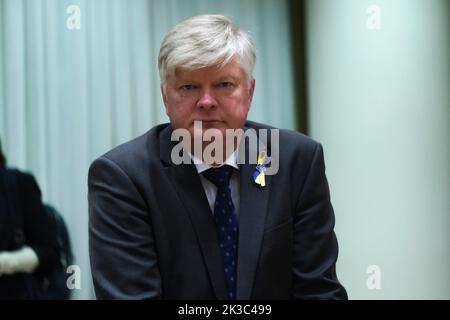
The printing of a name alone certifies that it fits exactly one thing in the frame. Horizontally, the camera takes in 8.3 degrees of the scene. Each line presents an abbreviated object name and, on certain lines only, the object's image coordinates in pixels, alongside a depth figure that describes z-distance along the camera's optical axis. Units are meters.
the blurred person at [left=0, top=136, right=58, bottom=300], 5.94
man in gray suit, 5.09
